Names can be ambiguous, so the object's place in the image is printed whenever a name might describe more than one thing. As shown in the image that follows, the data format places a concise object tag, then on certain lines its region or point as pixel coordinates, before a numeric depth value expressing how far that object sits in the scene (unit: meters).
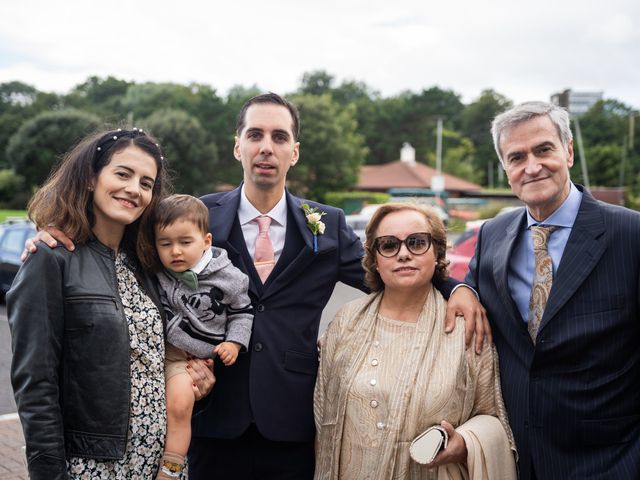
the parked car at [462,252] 10.05
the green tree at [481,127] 81.88
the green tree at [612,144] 55.72
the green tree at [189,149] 45.09
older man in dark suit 2.67
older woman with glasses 2.76
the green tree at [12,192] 45.22
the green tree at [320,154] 47.11
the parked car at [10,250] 12.18
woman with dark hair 2.35
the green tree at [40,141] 45.72
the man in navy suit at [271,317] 3.15
